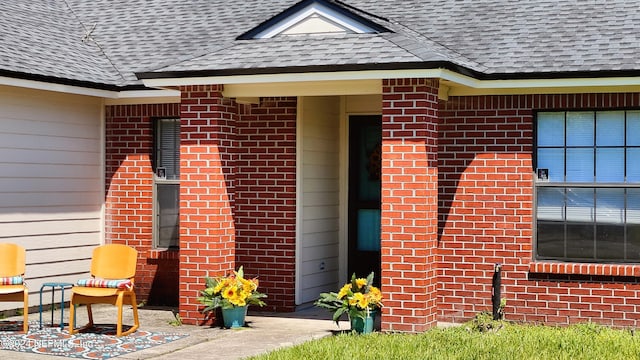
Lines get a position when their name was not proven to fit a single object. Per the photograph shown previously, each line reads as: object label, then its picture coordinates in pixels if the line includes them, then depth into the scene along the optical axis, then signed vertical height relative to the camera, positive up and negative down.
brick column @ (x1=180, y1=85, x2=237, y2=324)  12.59 -0.14
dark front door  14.67 -0.14
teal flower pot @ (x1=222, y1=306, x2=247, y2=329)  12.26 -1.61
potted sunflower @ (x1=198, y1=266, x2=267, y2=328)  12.17 -1.37
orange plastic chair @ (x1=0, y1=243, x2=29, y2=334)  11.84 -1.09
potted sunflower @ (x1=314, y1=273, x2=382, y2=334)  11.61 -1.36
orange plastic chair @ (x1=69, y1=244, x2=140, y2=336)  11.65 -1.16
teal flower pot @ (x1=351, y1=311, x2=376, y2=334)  11.66 -1.60
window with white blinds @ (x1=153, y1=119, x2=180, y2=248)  14.66 -0.02
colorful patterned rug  10.66 -1.77
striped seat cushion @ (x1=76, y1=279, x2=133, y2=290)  11.63 -1.16
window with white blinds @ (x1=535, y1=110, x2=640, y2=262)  12.25 +0.01
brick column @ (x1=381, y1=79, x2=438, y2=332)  11.52 -0.24
